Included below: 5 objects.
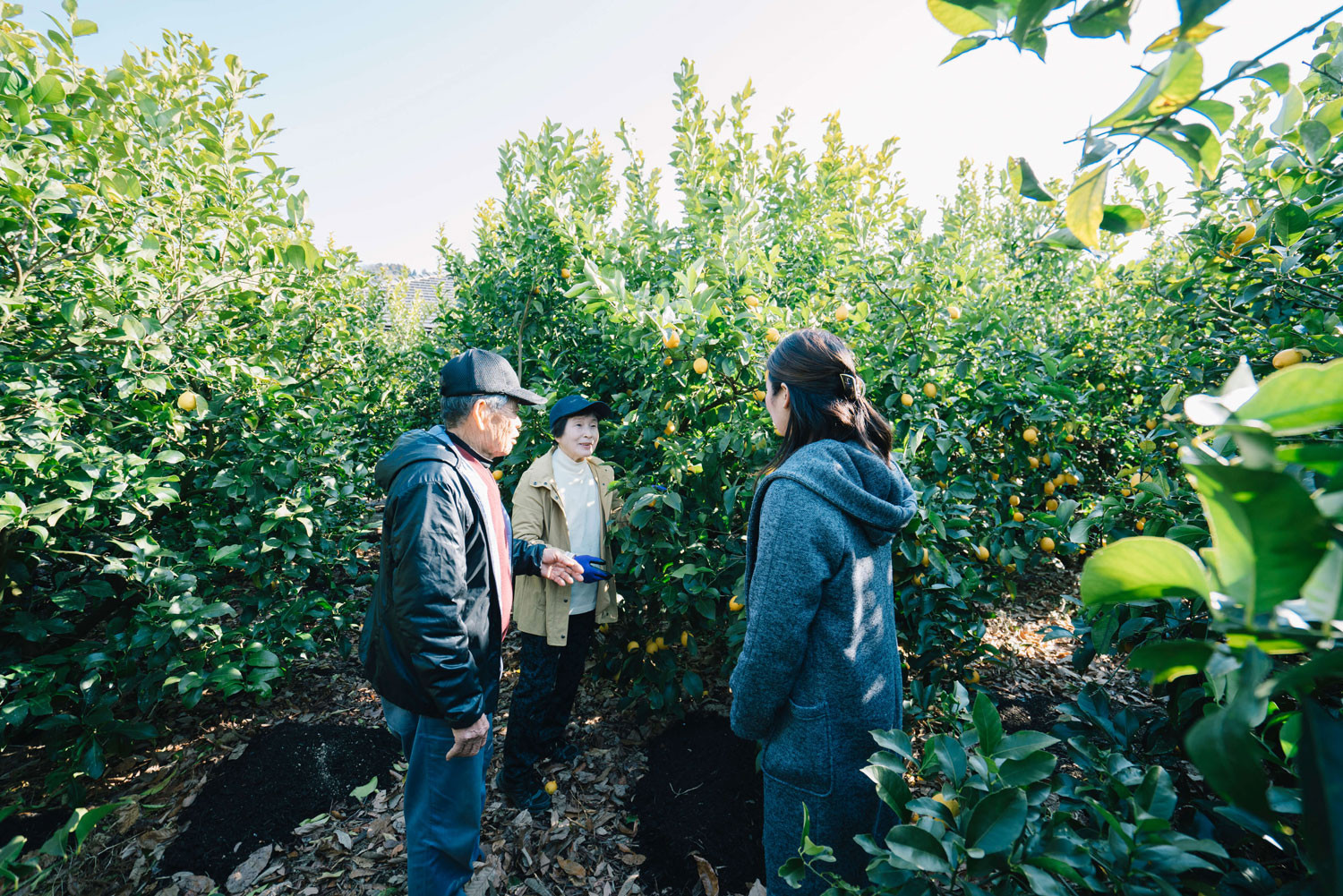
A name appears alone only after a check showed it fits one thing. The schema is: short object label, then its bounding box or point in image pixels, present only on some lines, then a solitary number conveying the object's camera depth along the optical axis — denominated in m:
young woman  1.45
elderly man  1.96
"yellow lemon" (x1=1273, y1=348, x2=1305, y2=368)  1.71
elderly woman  2.99
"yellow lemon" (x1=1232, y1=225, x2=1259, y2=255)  1.92
